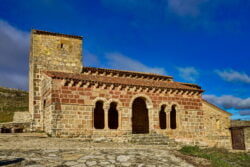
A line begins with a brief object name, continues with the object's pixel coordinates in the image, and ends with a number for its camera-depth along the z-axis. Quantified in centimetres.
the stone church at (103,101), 1232
